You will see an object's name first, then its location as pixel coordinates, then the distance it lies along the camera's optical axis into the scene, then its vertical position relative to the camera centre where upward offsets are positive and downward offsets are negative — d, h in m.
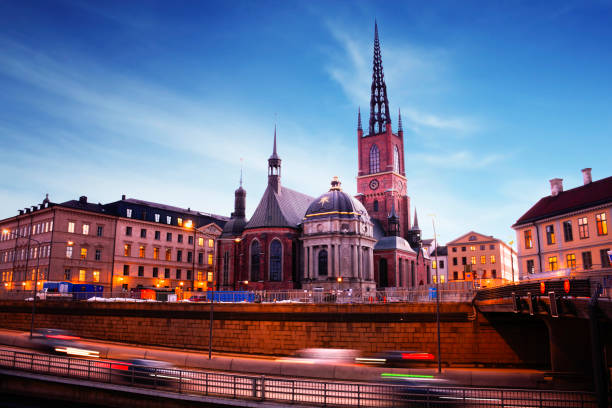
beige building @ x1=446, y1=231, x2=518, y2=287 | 102.81 +7.81
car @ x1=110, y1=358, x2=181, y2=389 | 23.92 -3.87
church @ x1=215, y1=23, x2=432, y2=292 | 75.00 +7.38
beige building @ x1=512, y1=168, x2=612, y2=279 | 44.62 +6.21
